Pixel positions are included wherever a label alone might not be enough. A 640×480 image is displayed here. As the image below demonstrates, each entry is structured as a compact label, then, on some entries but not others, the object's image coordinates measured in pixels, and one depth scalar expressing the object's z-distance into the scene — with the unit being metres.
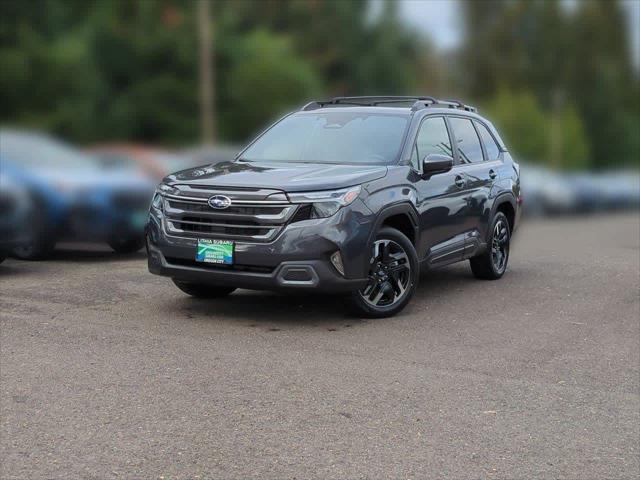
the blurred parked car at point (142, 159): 13.44
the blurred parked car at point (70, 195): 10.59
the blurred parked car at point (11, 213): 9.32
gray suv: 7.59
